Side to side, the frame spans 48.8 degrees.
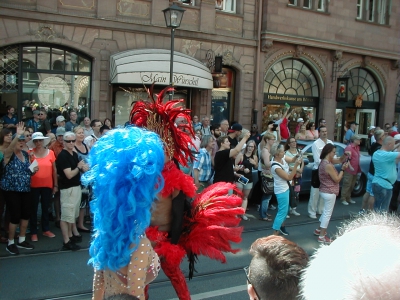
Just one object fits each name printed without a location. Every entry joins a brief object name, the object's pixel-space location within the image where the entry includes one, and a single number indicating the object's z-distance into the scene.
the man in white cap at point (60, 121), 10.62
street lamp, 10.38
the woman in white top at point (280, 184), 7.07
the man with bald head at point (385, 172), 7.85
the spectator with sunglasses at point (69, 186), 6.54
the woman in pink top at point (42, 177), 6.78
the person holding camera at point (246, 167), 8.49
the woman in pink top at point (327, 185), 7.34
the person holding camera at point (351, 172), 10.49
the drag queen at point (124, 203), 2.54
